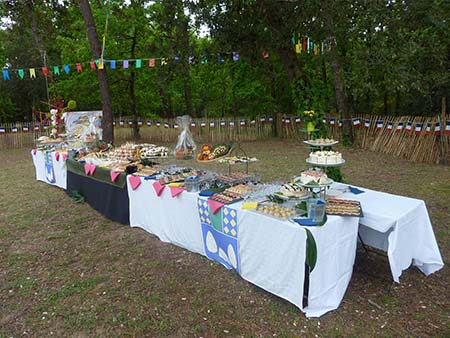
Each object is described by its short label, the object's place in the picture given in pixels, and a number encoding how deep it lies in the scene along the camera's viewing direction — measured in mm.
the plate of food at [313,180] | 2707
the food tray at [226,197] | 3001
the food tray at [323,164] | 3098
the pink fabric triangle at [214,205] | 2971
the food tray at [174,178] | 3775
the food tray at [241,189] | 3143
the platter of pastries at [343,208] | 2543
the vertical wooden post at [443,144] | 7973
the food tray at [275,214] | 2563
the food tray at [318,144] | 3418
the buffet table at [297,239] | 2469
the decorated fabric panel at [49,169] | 6766
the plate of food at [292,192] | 2762
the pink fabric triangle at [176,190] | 3485
